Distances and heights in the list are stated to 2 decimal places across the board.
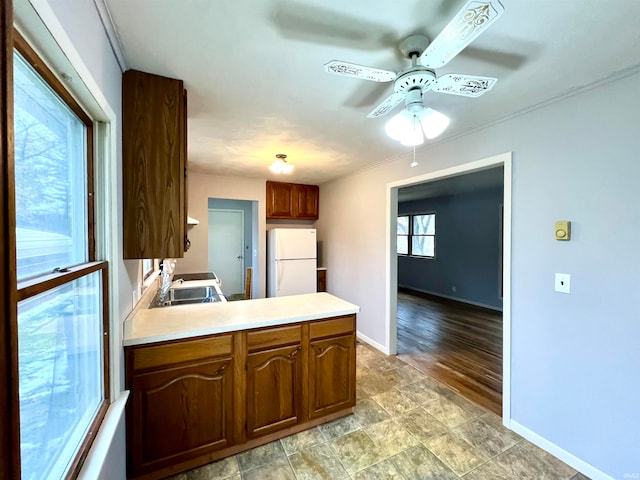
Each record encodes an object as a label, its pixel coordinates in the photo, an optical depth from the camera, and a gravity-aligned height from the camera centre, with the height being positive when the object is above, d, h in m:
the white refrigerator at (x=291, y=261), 4.22 -0.40
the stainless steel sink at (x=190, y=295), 2.68 -0.62
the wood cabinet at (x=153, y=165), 1.51 +0.39
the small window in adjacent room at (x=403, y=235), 7.70 +0.04
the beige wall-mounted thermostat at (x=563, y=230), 1.74 +0.05
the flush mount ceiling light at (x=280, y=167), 2.87 +0.72
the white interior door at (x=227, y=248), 5.88 -0.27
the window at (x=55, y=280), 0.72 -0.14
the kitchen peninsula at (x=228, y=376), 1.54 -0.89
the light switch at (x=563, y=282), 1.75 -0.29
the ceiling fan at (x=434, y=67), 0.90 +0.72
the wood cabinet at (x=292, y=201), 4.53 +0.59
